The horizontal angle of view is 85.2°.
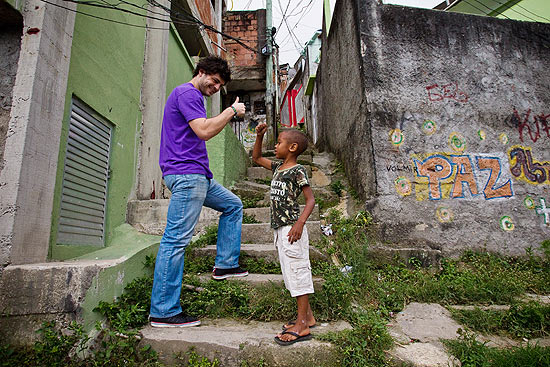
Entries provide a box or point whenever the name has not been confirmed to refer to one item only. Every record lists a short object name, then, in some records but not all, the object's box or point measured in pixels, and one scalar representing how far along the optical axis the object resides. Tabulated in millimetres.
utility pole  10188
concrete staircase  1798
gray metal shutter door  2791
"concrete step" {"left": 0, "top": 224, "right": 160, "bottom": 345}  1918
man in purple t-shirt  2092
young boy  1978
